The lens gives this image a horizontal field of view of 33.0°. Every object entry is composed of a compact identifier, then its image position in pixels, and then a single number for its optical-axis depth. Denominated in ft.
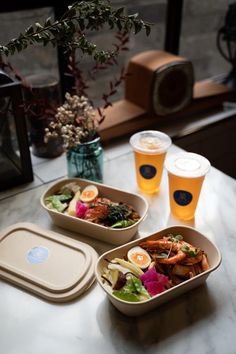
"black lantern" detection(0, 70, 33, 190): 3.24
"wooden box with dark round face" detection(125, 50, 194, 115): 4.44
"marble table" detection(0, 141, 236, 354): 2.33
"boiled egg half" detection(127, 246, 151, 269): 2.66
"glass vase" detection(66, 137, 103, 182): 3.45
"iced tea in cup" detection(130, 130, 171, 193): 3.39
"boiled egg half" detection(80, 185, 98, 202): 3.24
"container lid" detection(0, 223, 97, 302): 2.64
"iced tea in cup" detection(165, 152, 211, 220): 3.10
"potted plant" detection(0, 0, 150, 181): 2.59
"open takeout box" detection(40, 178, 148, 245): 2.94
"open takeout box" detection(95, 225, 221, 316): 2.39
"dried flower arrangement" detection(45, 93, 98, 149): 3.27
